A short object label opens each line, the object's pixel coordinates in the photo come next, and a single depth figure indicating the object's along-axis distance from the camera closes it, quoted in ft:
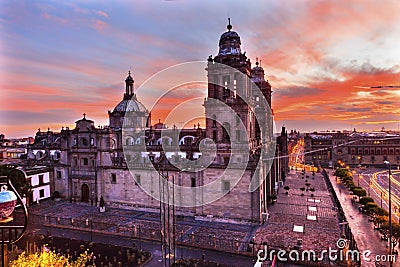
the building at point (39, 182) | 127.36
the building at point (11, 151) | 179.85
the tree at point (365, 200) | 109.91
